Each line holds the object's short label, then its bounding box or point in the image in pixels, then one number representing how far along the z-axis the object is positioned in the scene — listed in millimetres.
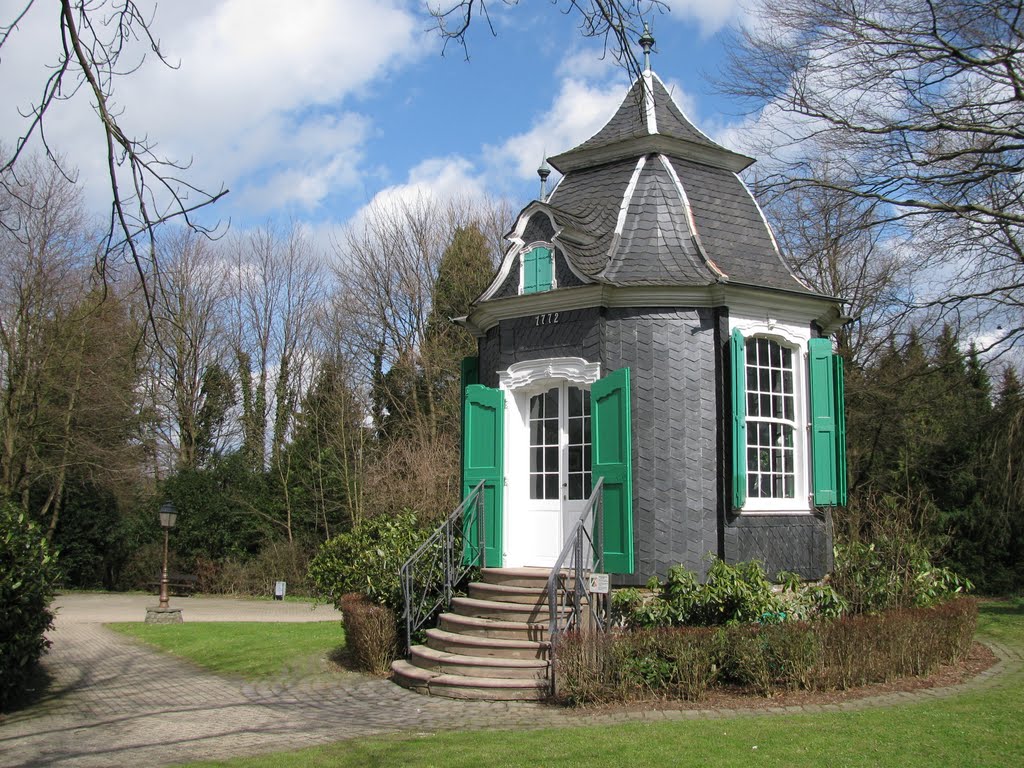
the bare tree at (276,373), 31781
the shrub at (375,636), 10812
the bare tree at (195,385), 30094
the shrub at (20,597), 9445
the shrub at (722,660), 8352
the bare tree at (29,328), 22453
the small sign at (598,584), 9680
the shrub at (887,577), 10594
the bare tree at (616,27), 4547
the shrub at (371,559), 11211
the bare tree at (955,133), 12945
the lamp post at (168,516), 19375
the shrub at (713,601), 9422
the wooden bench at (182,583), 27266
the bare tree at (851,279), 17130
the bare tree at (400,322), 29031
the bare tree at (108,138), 3848
